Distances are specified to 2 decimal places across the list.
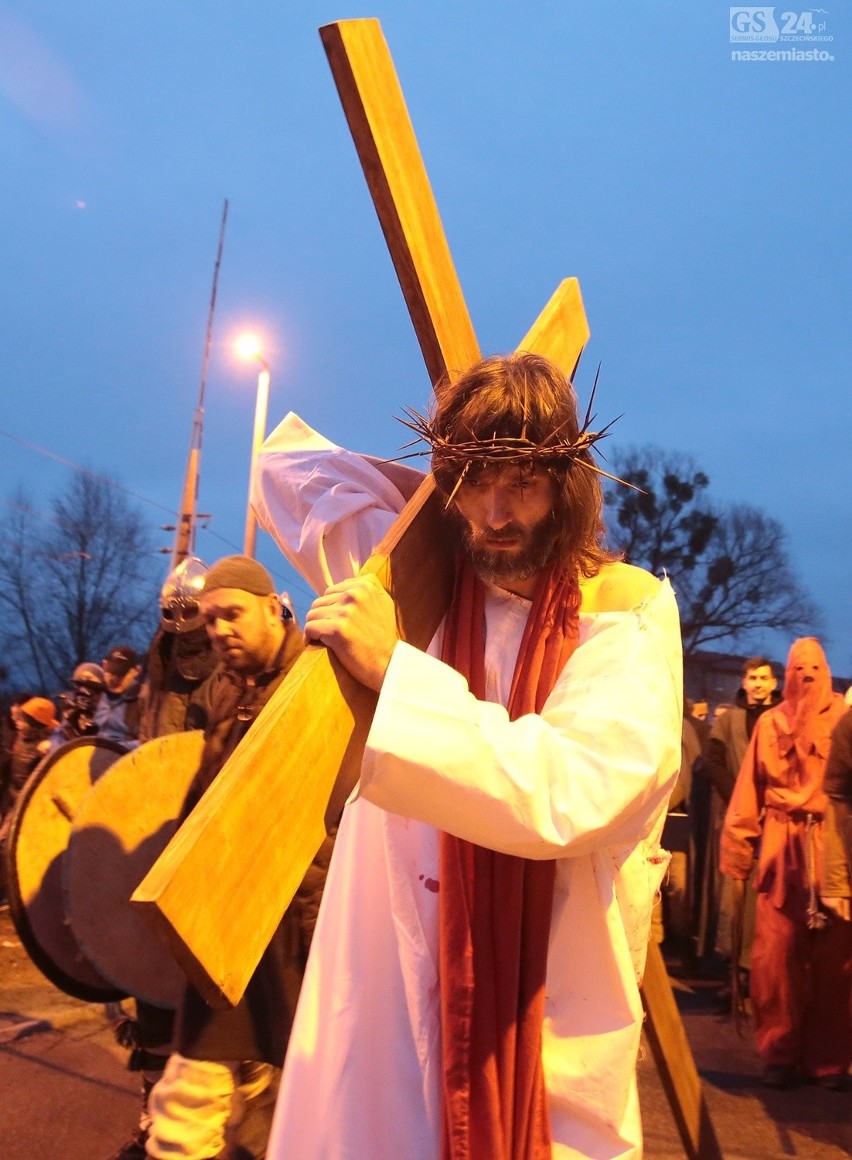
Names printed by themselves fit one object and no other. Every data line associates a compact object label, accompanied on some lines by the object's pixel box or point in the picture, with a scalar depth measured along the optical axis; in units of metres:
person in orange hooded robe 5.35
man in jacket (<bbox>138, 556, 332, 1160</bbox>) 3.13
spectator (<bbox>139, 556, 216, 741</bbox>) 4.57
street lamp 13.32
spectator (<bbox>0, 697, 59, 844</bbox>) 7.40
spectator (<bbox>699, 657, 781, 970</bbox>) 6.75
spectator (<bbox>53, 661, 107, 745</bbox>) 6.39
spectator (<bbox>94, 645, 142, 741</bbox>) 6.51
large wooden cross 1.26
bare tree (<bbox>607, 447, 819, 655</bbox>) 23.77
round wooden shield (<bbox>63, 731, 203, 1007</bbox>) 3.79
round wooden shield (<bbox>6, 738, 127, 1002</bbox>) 3.96
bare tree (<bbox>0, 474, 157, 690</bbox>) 28.77
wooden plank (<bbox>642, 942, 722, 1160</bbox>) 2.34
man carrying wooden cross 1.53
